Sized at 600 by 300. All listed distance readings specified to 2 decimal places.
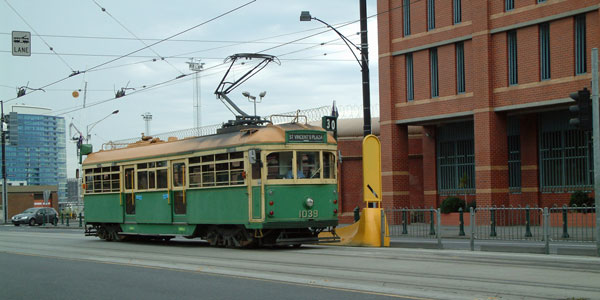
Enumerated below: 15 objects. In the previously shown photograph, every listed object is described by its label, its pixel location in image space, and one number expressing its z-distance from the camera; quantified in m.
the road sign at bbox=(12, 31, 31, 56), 23.59
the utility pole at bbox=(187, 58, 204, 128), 65.53
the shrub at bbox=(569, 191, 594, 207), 27.27
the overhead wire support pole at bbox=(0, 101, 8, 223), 58.03
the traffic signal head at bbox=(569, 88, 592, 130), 15.36
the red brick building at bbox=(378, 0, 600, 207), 26.91
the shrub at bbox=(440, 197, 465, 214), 31.43
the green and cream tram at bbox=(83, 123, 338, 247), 18.12
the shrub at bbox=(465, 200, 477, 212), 31.26
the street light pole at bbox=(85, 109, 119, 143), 51.38
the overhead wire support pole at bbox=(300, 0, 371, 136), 22.84
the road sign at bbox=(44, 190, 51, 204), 49.26
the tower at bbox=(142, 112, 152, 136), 74.88
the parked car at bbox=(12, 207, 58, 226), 50.94
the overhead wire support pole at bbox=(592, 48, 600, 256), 15.22
